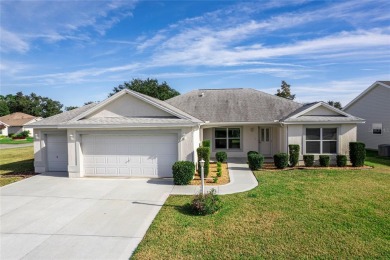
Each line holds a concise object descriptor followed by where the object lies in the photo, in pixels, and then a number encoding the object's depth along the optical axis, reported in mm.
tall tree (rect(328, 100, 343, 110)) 64238
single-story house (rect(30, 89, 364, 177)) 13266
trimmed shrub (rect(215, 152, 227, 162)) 18000
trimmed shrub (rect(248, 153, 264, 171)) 15156
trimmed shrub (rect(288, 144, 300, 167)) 15891
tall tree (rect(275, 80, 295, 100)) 48125
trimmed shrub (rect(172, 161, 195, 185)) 11875
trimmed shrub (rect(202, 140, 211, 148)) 17578
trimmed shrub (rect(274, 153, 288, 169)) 15344
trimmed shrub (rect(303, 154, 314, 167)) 15875
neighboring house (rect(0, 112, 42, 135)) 55531
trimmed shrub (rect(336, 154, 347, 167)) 15562
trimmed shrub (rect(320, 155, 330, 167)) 15627
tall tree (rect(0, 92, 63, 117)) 76812
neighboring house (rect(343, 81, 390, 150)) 22672
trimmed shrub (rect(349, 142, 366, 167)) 15484
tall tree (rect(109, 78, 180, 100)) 52469
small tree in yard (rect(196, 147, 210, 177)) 13359
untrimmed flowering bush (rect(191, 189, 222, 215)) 8242
